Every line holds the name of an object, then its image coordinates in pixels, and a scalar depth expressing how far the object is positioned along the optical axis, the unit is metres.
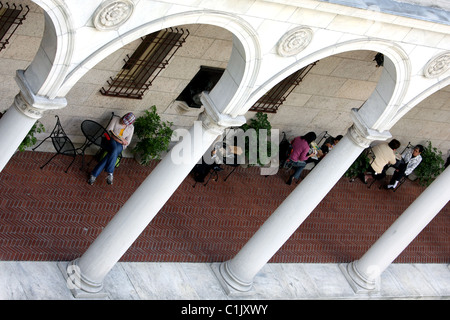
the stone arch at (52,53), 13.52
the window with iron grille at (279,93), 21.11
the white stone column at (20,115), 14.53
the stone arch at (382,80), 16.08
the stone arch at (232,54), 14.26
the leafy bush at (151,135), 19.98
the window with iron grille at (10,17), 16.78
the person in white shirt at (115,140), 19.27
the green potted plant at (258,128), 21.39
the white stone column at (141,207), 16.44
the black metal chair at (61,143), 19.31
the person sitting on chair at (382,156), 22.95
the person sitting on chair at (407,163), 23.69
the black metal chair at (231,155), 20.91
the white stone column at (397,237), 19.44
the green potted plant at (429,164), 24.14
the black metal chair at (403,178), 24.38
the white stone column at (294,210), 17.86
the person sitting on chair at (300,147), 21.83
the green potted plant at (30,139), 18.39
